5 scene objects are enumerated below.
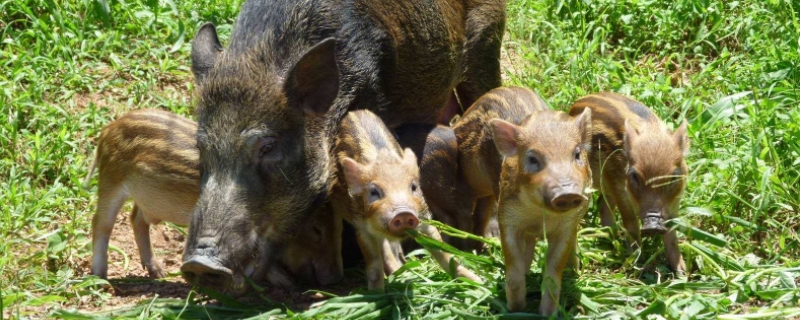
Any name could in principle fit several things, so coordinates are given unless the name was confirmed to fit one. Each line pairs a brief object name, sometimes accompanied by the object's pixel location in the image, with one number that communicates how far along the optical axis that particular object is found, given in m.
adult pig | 5.23
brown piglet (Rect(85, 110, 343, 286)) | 5.74
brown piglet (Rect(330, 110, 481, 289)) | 4.98
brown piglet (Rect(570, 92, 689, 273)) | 5.23
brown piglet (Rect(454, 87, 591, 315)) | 4.55
